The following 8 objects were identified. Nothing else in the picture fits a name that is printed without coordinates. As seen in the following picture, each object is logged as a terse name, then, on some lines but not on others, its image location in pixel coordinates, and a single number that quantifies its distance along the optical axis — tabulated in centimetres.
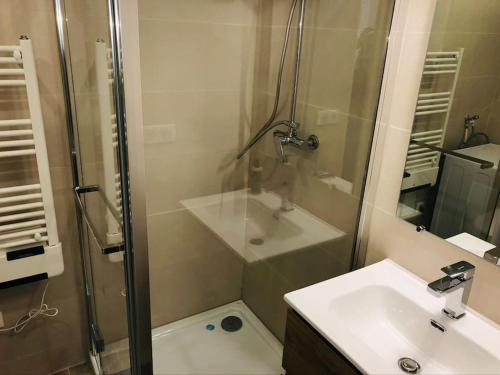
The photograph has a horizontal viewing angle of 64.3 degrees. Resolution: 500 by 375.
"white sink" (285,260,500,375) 109
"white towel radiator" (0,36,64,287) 148
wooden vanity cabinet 110
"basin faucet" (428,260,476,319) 110
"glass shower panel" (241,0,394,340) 151
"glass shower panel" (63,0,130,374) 104
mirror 113
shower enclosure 122
